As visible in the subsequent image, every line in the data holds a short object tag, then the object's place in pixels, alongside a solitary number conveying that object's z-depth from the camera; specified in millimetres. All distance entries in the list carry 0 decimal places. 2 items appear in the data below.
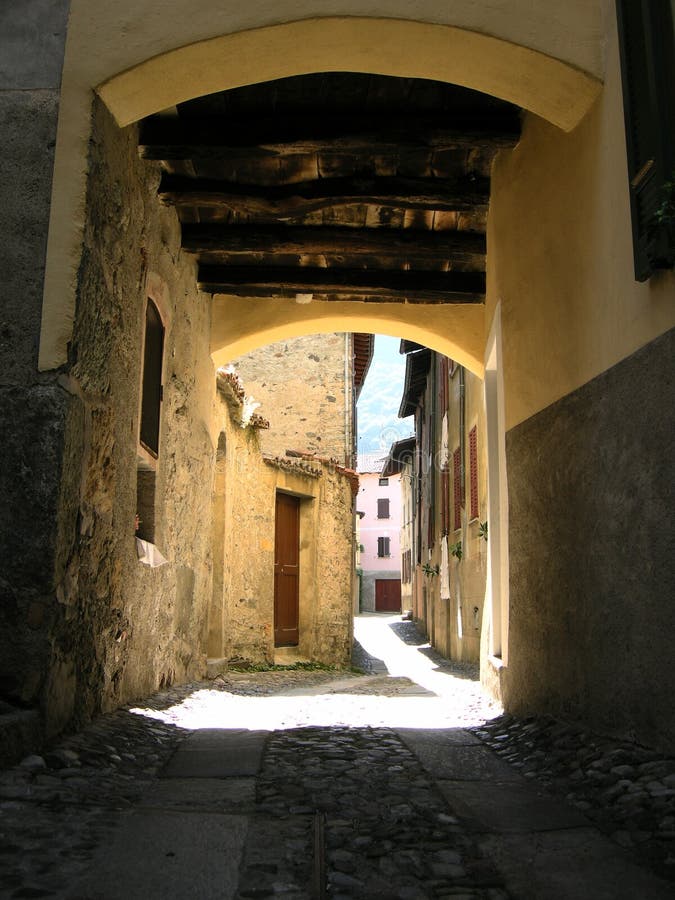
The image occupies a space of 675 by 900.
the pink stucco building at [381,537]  47062
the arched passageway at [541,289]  3455
